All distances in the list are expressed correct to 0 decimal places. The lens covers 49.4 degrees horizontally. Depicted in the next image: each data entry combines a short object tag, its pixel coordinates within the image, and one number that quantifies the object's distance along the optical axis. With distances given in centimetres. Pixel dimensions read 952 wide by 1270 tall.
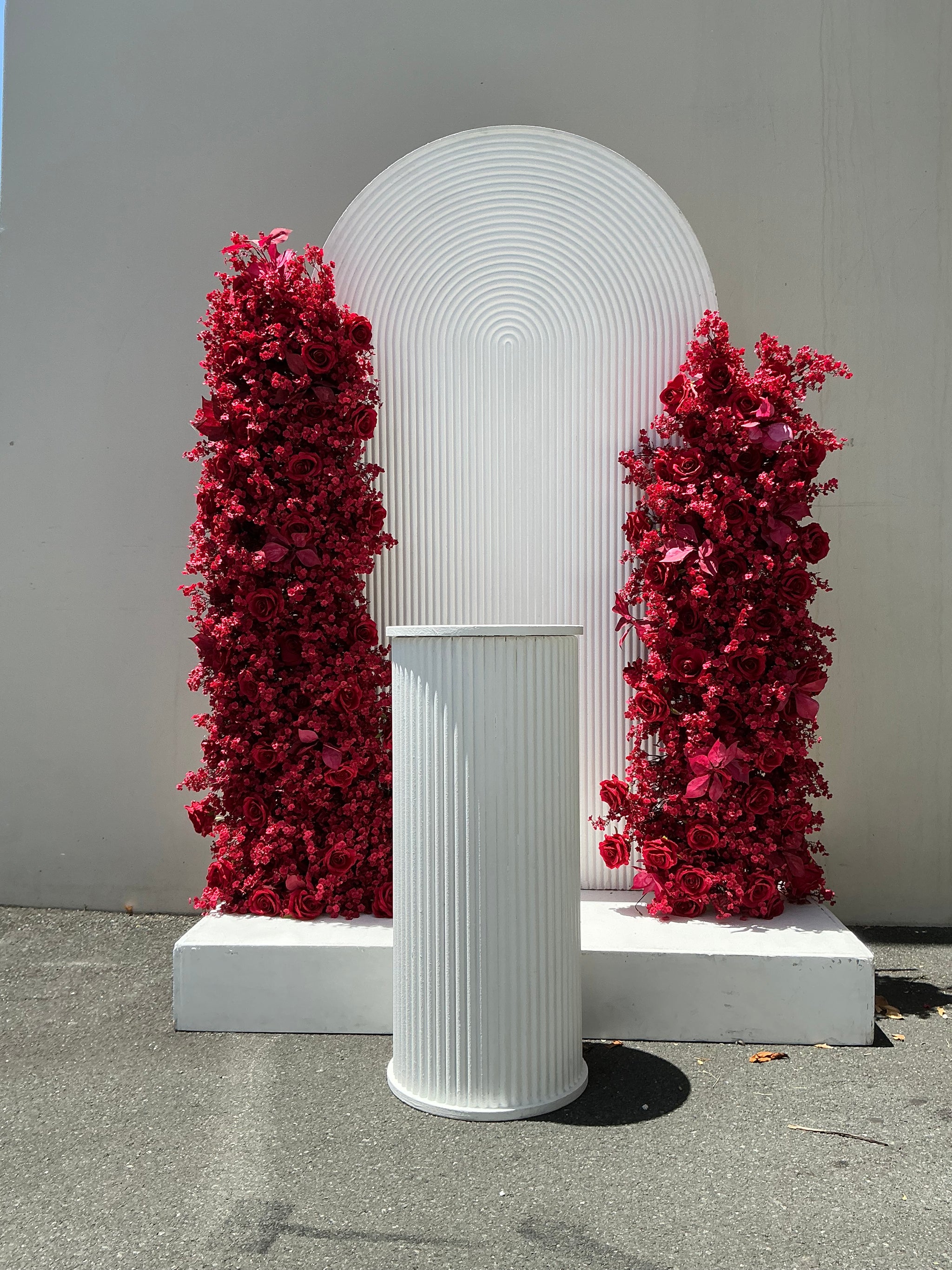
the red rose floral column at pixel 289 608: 395
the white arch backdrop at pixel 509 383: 439
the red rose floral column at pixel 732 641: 381
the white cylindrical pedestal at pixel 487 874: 294
